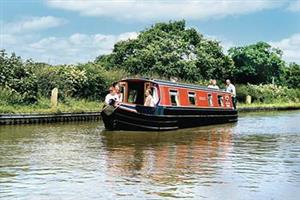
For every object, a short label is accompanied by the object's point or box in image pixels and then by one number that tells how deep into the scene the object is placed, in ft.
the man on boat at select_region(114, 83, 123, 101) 59.77
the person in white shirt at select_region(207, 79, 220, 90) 81.96
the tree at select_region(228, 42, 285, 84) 176.96
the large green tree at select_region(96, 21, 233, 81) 132.87
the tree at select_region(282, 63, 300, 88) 208.19
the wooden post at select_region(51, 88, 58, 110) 77.16
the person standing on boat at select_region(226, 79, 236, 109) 87.62
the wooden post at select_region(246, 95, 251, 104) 137.80
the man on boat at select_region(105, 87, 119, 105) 57.11
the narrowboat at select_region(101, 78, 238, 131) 57.52
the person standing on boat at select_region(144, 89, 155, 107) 59.21
